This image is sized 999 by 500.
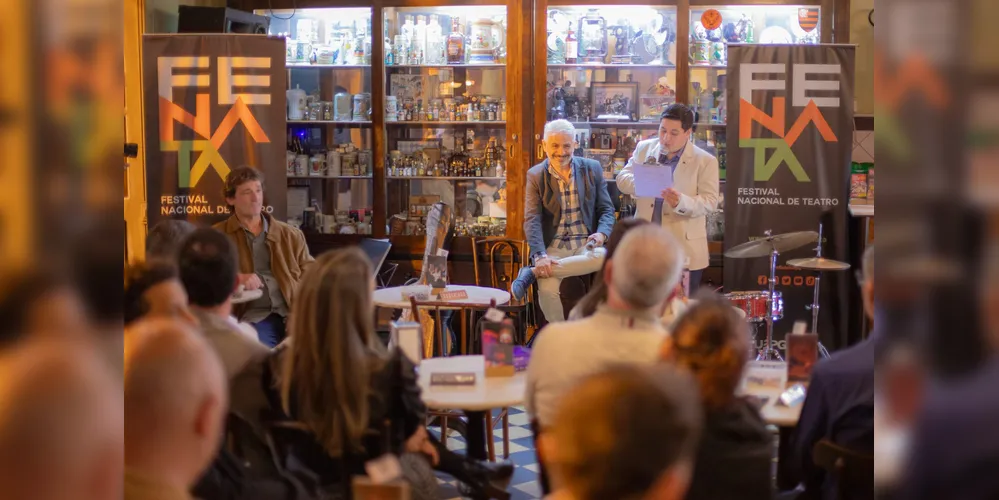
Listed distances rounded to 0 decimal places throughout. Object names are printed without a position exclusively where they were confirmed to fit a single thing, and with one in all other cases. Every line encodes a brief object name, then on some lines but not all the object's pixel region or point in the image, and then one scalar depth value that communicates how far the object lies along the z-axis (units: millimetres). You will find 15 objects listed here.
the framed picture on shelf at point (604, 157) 5437
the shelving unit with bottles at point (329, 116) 5508
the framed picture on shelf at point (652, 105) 5363
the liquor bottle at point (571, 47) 5379
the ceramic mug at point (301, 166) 5609
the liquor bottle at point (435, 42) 5508
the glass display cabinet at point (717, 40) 5253
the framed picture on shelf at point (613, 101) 5441
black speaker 4641
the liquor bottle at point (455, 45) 5473
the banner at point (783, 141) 4273
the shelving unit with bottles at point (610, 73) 5348
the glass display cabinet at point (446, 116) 5469
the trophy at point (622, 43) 5398
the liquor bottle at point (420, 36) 5496
